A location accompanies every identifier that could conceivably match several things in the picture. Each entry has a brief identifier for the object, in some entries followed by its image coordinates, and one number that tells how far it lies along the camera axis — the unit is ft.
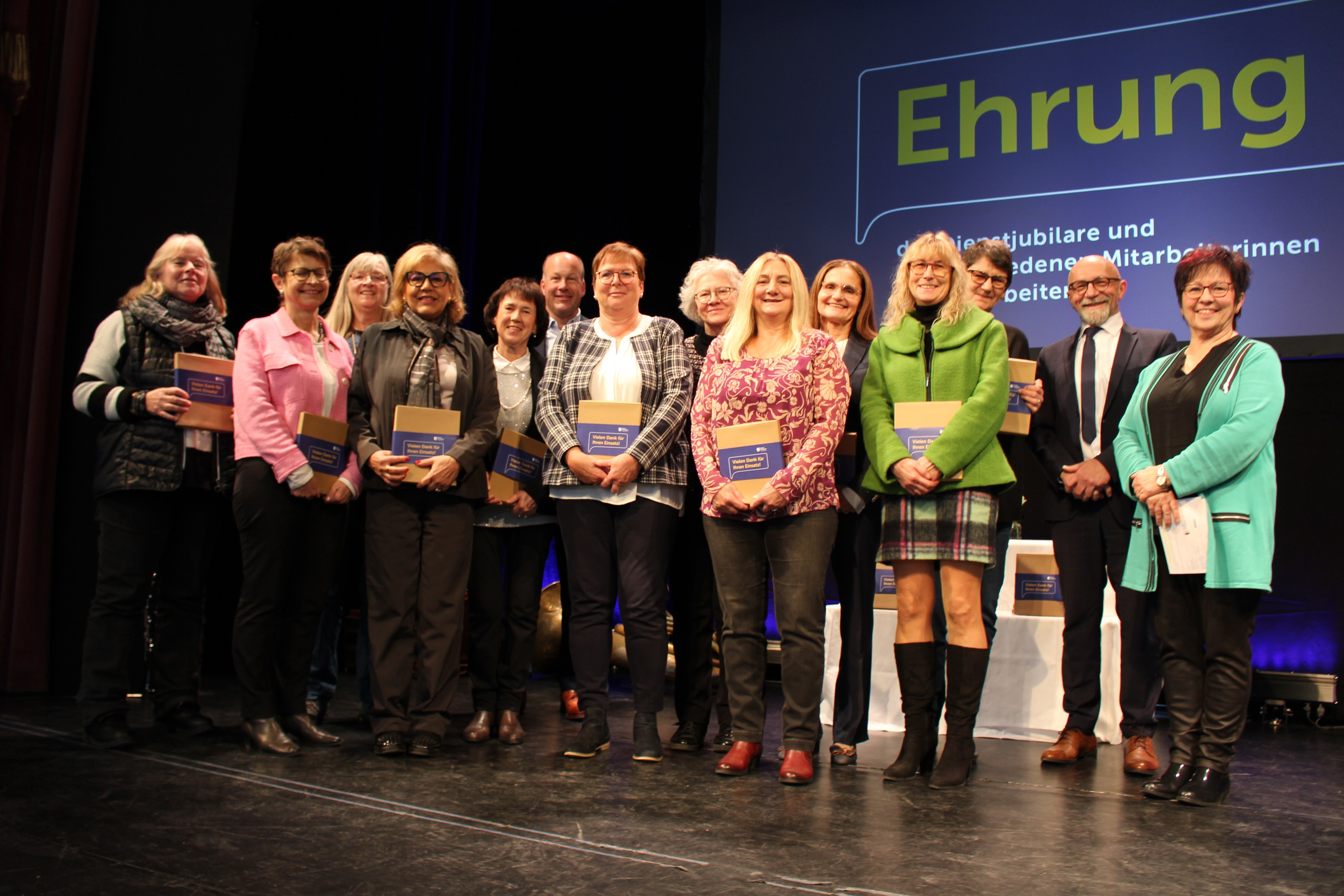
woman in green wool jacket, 8.62
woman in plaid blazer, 9.54
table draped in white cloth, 12.14
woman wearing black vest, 9.74
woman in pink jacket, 9.57
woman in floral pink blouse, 8.77
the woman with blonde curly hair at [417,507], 9.62
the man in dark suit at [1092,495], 10.03
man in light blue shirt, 12.32
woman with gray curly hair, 10.18
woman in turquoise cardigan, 8.18
